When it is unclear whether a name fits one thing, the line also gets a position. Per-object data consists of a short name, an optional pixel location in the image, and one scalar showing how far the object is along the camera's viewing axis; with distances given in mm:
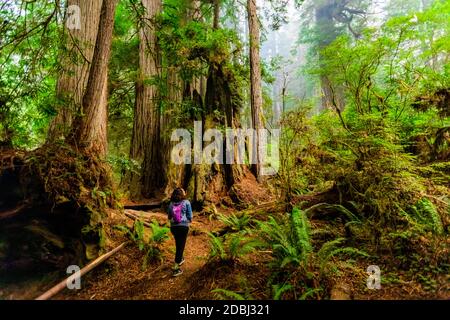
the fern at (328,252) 3910
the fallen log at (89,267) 3197
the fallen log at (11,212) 4516
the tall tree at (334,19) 21531
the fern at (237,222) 6508
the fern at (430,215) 4141
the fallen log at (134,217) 6723
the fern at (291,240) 3968
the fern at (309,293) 3407
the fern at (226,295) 3606
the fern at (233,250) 4602
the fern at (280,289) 3488
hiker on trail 5262
